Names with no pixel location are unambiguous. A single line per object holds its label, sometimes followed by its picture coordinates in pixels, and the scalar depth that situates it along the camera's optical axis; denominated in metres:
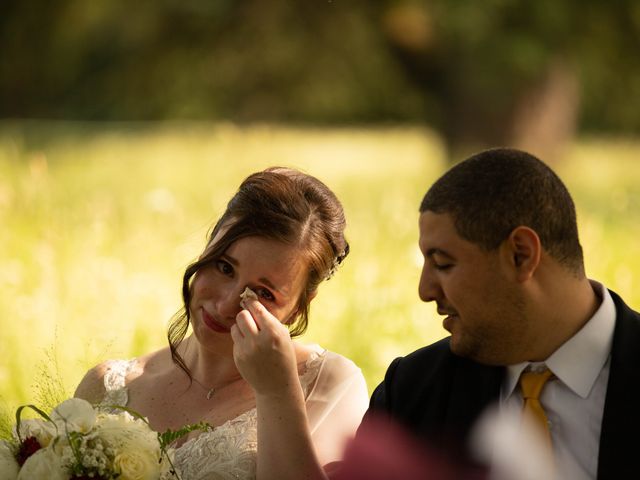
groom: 5.52
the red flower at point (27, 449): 5.55
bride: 6.09
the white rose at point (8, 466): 5.46
